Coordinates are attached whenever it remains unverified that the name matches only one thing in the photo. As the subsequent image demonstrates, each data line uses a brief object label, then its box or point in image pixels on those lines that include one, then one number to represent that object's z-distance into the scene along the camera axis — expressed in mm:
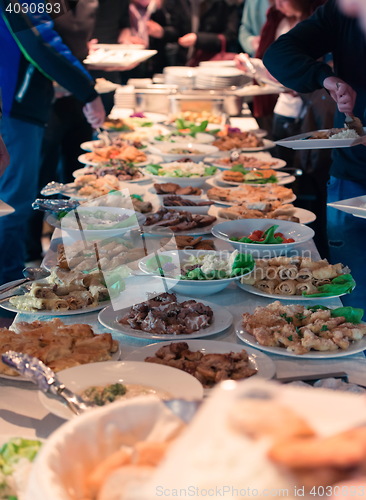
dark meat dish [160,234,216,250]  1906
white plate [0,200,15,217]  1656
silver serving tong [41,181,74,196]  2498
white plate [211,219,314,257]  1896
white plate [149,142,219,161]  3189
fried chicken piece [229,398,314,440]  549
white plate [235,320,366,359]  1307
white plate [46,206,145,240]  1918
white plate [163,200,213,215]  2334
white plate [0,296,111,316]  1521
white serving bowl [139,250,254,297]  1591
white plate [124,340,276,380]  1244
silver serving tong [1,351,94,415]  939
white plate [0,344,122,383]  1180
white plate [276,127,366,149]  1963
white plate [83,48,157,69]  4086
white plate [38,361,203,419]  1067
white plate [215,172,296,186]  2799
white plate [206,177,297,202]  2483
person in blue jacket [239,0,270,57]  5557
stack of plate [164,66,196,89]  4984
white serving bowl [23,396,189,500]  619
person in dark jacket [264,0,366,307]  2439
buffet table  1070
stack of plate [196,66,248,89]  4804
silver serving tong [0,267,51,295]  1676
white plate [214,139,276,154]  3481
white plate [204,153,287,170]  3095
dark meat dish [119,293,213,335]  1404
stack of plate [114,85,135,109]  4723
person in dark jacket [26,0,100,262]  3693
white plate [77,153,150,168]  3028
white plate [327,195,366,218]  1721
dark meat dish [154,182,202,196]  2561
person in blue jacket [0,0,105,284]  3068
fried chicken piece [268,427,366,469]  526
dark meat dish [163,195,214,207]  2357
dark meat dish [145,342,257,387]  1181
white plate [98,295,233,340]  1380
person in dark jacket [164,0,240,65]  6352
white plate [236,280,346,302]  1618
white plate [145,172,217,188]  2730
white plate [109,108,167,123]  4320
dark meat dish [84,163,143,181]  2822
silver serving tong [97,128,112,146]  3477
